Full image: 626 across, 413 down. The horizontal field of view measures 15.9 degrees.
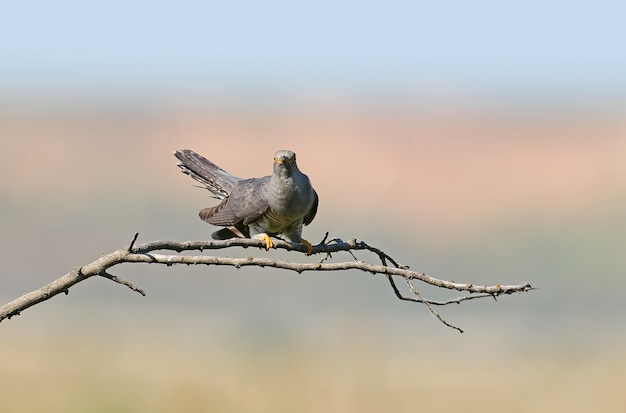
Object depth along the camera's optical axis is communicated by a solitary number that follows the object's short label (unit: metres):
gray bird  13.98
